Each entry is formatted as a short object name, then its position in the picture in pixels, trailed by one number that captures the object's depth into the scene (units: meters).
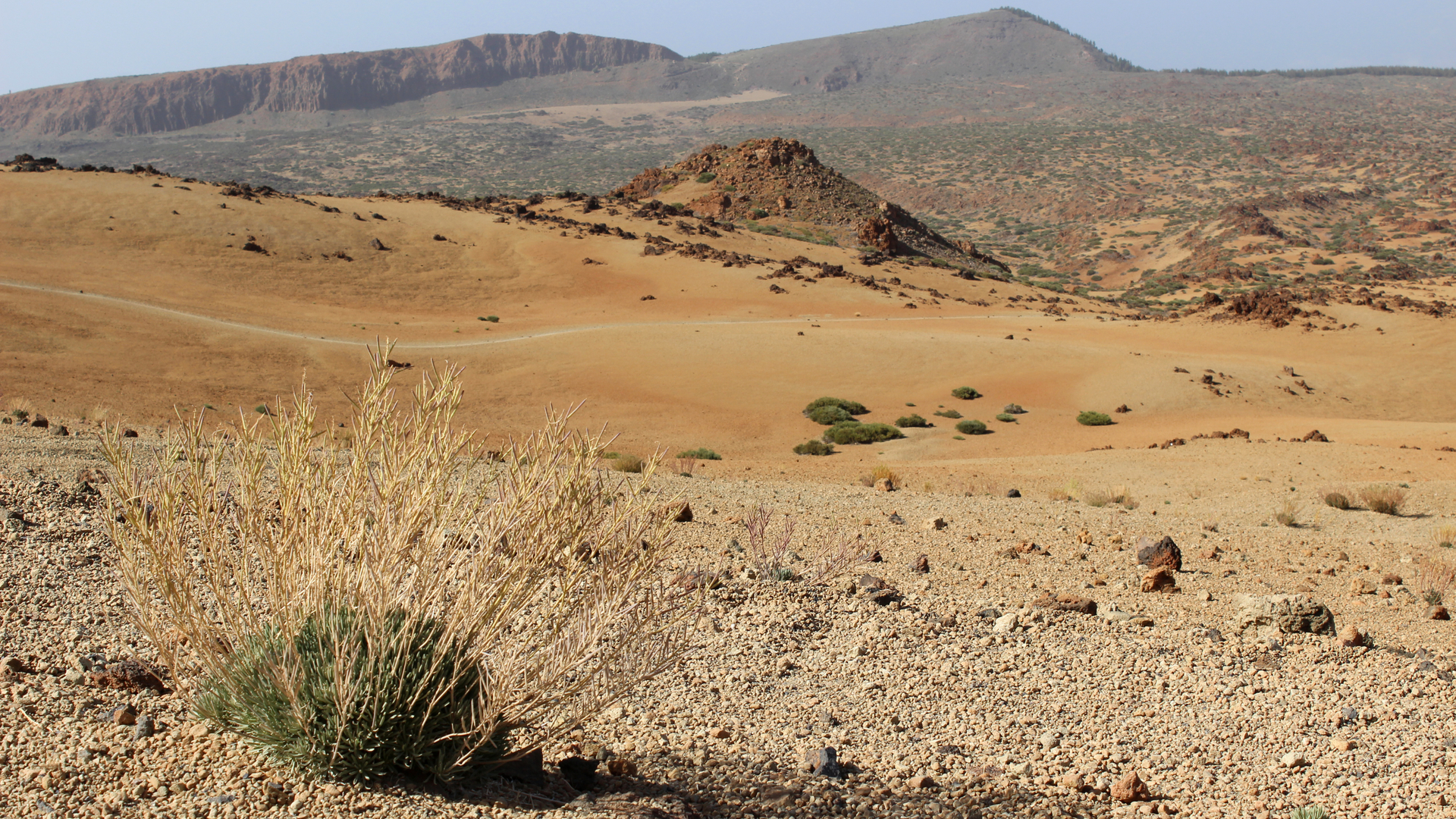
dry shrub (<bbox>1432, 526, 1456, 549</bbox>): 8.65
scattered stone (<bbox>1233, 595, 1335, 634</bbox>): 5.43
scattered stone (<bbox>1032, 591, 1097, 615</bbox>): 5.96
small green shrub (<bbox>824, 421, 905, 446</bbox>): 18.83
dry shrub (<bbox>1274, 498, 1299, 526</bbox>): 9.83
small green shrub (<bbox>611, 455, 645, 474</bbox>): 12.41
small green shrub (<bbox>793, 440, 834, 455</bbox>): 17.77
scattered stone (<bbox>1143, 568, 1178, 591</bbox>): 6.78
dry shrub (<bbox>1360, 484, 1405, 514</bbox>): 10.58
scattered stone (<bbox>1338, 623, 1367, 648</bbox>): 5.26
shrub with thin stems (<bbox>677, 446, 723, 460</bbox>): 16.48
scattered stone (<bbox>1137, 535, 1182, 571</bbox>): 7.27
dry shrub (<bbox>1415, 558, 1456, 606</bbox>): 6.56
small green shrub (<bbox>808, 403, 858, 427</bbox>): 20.61
